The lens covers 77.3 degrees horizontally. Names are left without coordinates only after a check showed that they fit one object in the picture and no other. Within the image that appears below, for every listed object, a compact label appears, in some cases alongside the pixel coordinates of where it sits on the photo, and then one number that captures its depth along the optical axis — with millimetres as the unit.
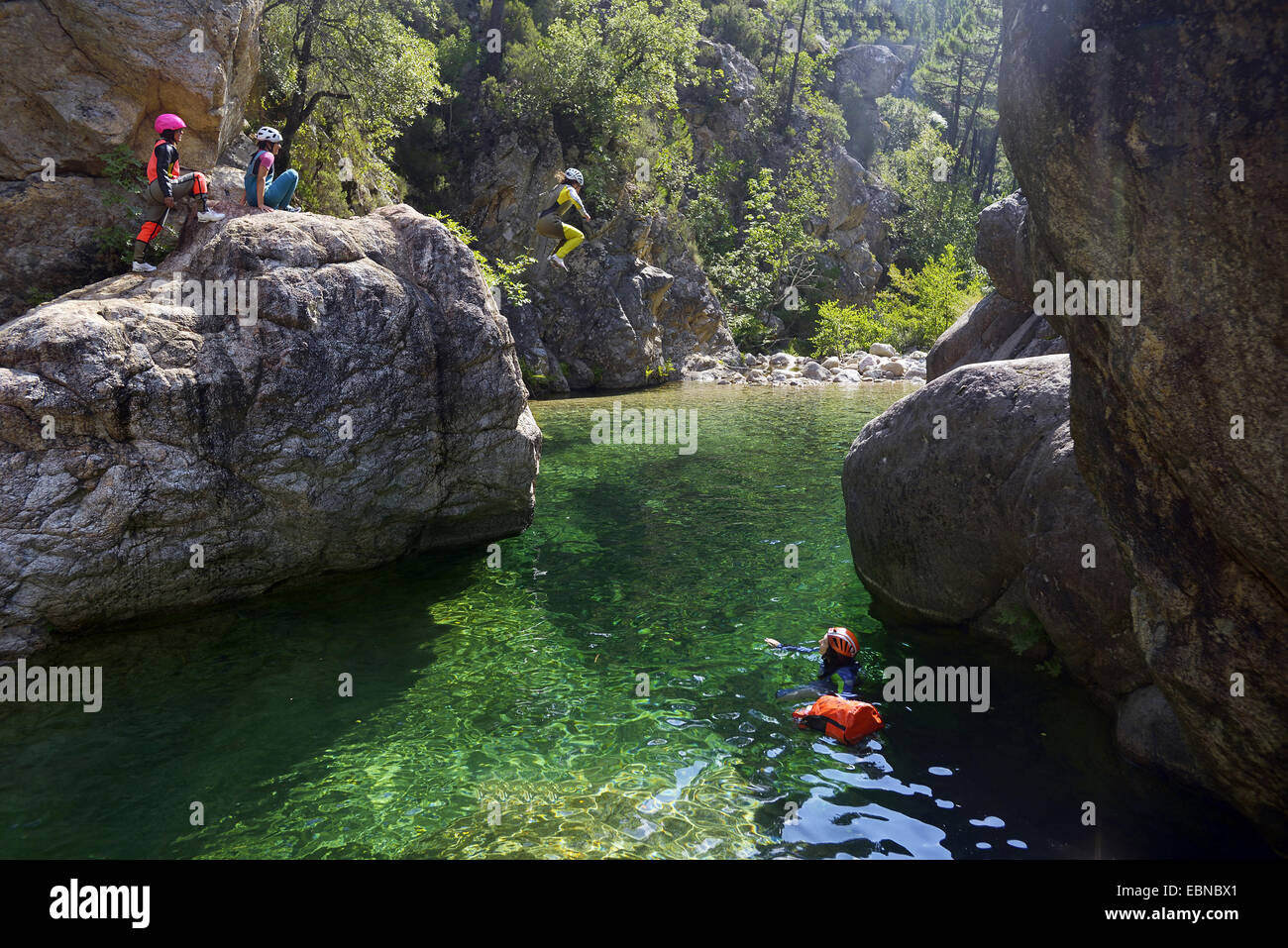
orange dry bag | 8484
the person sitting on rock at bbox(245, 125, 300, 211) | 14094
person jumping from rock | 19359
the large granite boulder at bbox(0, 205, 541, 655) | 10320
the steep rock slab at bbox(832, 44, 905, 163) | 76250
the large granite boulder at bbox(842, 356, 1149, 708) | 8547
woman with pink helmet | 13133
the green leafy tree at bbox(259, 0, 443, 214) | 24172
